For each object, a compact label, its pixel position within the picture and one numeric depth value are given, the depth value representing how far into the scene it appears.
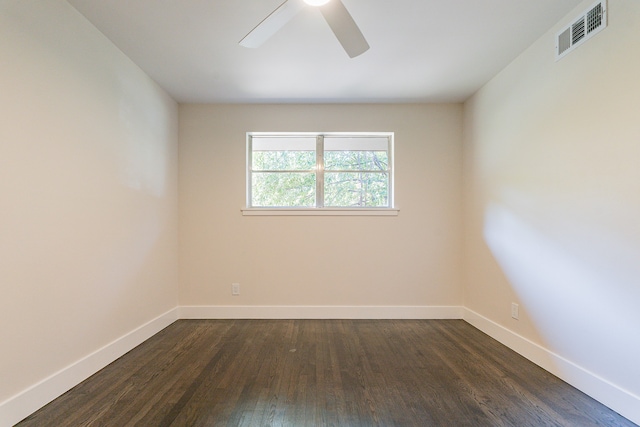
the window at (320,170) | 3.63
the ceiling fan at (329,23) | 1.55
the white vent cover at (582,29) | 1.81
